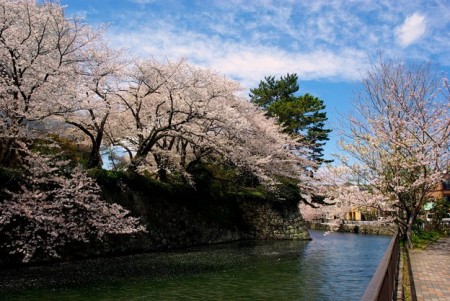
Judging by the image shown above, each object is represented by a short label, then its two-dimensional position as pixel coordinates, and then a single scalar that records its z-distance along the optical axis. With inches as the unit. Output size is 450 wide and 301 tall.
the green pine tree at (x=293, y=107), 1787.6
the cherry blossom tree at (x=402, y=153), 607.5
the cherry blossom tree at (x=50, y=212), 534.3
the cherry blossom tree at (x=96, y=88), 684.7
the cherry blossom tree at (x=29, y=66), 532.1
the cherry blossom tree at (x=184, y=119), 787.4
